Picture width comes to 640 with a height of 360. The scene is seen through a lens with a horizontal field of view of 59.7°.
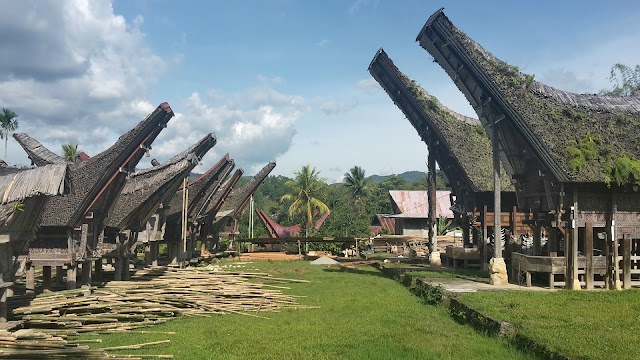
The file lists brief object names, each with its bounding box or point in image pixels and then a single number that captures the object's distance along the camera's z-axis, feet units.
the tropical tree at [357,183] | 208.47
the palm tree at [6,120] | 170.53
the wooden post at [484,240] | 74.43
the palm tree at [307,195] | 163.59
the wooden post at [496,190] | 60.39
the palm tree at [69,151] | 180.91
